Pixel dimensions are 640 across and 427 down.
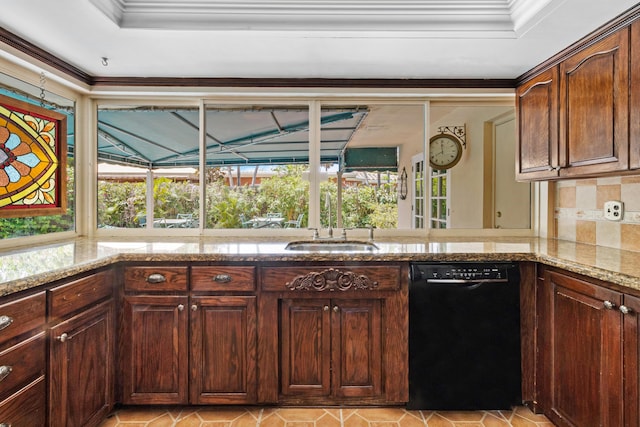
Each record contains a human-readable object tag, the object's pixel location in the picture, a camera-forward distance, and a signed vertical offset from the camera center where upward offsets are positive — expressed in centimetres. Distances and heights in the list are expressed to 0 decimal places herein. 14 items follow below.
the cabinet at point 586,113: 166 +51
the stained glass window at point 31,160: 203 +31
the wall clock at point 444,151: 278 +45
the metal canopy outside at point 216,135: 271 +57
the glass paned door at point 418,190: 272 +16
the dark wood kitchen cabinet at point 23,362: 132 -56
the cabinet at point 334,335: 200 -67
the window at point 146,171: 271 +30
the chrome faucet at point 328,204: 269 +6
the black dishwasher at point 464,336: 199 -67
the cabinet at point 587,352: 143 -62
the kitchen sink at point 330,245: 247 -23
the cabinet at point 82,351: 156 -64
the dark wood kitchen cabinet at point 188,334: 199 -65
